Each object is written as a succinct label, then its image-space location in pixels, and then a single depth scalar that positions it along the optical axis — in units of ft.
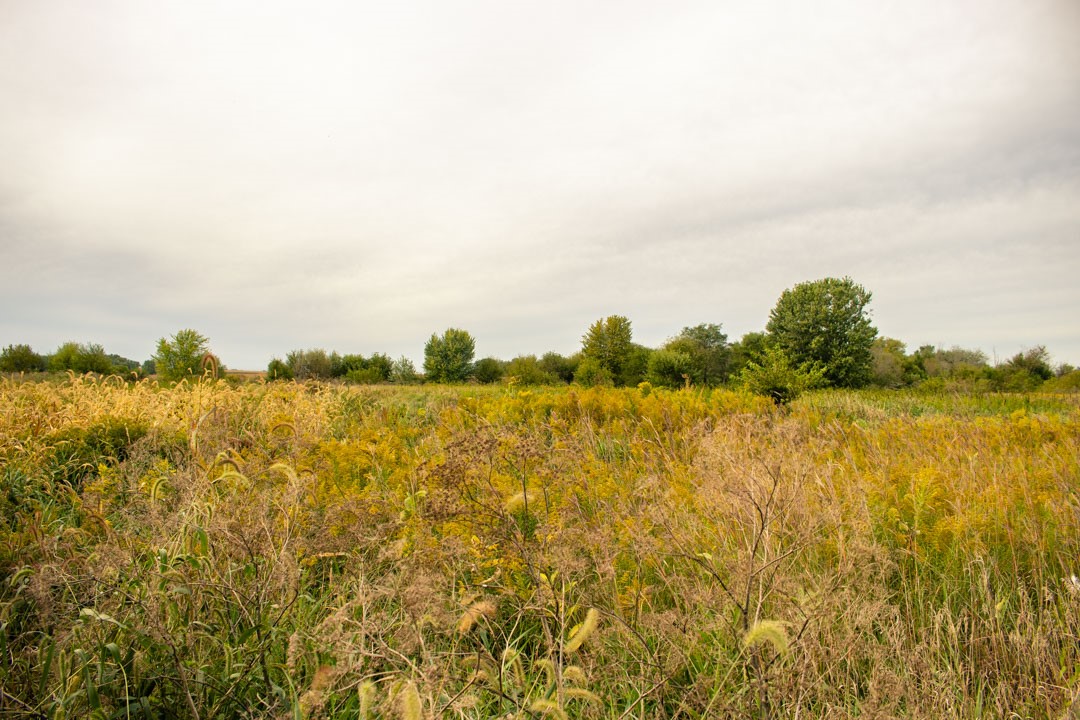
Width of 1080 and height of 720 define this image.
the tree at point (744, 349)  122.01
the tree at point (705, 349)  120.47
